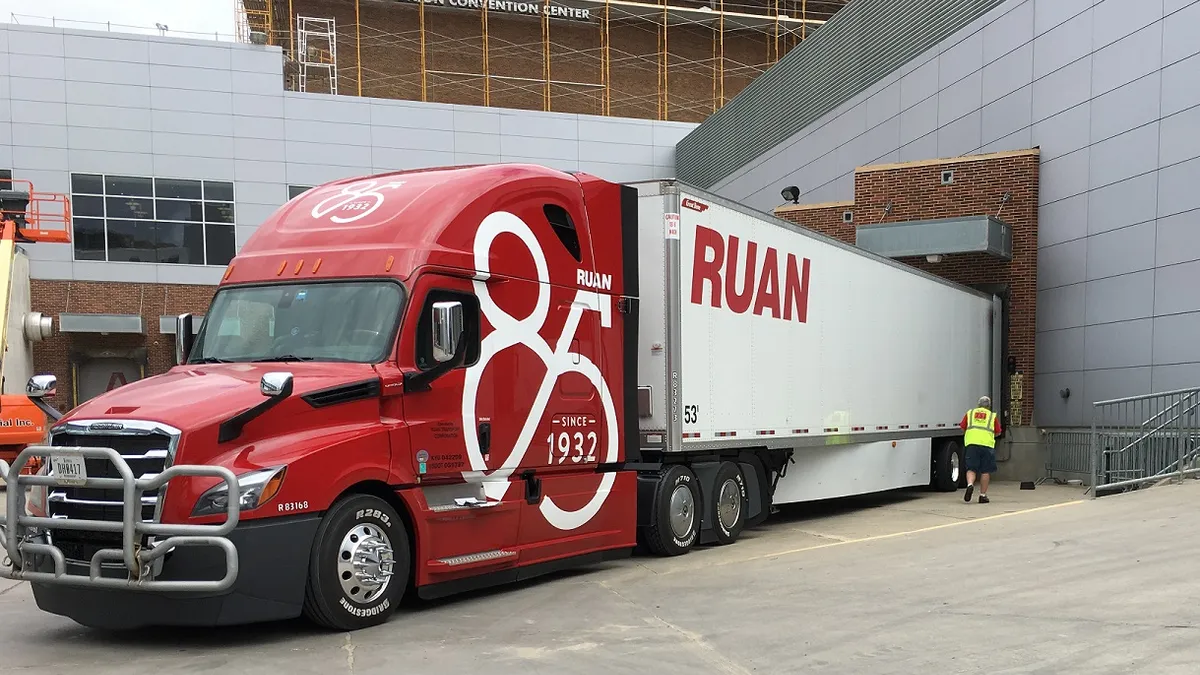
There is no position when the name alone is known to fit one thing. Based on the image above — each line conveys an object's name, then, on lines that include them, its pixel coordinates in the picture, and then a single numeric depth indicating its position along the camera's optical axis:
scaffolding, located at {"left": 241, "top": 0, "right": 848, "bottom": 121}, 45.38
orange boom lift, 21.12
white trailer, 10.77
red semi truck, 6.70
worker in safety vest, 16.22
